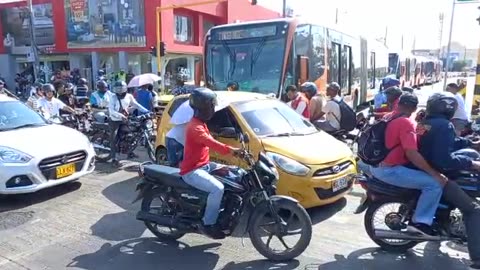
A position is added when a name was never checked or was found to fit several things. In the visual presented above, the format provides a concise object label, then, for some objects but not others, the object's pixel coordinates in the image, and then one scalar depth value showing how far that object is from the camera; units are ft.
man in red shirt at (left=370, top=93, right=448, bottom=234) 12.98
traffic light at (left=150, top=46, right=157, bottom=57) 61.09
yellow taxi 17.24
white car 19.38
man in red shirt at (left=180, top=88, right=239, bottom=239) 13.91
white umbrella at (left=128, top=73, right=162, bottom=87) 35.07
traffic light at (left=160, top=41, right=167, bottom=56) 57.77
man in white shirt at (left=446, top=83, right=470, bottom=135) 23.71
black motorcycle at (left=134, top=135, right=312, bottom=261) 13.71
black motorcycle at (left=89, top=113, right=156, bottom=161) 28.84
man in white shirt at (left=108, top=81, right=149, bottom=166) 28.25
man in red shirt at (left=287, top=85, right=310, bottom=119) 26.45
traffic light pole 54.81
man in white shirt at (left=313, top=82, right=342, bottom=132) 25.94
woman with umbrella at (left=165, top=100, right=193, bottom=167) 18.94
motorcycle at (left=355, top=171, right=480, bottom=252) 13.21
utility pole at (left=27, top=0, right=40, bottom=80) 77.24
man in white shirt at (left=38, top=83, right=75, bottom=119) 29.66
